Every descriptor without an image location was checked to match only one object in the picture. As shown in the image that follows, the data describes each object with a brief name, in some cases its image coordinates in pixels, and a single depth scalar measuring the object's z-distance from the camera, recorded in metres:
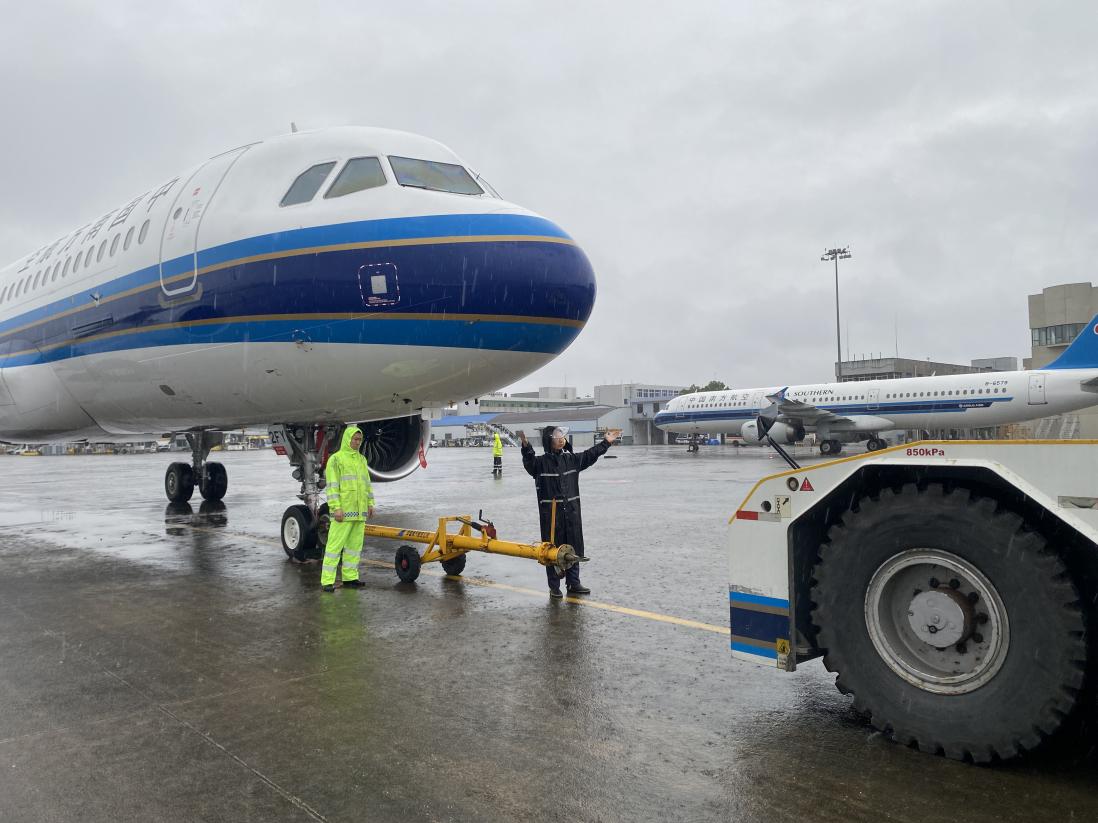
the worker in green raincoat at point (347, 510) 7.52
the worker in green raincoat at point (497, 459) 26.88
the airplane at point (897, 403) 30.66
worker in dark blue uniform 7.18
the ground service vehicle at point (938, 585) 3.05
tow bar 6.87
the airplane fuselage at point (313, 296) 6.43
